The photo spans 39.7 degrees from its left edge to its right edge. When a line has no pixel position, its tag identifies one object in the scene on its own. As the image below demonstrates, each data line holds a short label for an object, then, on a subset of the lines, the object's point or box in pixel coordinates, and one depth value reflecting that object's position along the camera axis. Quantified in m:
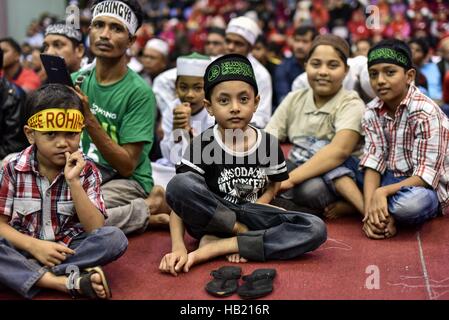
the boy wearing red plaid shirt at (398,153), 2.96
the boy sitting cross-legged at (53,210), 2.30
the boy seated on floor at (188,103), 3.69
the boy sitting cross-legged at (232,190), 2.63
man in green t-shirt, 3.12
